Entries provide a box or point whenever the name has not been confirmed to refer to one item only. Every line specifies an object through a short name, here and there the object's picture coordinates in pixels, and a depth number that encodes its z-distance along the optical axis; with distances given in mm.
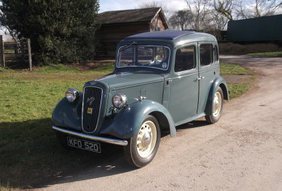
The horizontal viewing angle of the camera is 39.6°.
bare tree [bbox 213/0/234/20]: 55062
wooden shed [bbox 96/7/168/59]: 28241
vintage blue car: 5449
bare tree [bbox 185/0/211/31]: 62812
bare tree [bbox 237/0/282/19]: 51525
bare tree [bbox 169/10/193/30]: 71062
